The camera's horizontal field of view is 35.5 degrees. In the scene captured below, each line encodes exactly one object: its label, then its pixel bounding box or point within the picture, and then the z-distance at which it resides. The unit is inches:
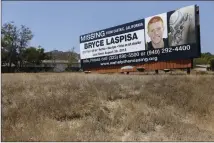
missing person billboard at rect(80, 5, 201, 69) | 924.0
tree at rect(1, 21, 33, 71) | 3002.0
